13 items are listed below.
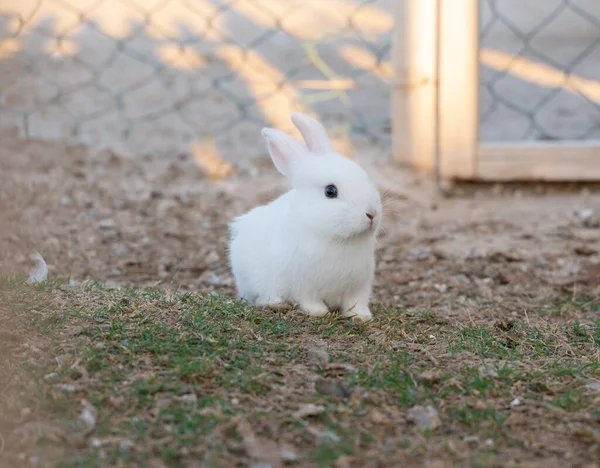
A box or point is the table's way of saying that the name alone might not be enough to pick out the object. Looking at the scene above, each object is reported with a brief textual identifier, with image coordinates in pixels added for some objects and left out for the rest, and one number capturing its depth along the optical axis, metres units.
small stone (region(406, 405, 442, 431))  3.80
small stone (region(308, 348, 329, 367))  4.39
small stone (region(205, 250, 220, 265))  7.45
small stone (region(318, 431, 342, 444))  3.62
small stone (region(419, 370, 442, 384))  4.23
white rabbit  5.14
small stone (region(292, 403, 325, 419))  3.83
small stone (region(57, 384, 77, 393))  3.96
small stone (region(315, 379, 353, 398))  4.07
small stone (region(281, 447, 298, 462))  3.49
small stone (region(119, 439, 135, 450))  3.53
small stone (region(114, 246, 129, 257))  7.51
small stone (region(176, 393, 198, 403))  3.93
